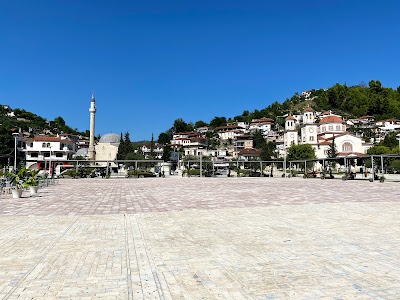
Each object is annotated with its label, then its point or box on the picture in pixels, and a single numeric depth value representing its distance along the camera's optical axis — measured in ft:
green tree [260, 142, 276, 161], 284.67
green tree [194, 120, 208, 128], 563.48
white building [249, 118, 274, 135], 479.17
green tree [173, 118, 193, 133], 512.22
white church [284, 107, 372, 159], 291.99
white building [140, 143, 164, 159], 416.13
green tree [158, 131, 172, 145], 468.34
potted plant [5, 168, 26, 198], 52.34
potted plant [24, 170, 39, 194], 60.35
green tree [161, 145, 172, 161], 298.35
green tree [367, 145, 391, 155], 257.98
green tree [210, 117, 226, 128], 556.51
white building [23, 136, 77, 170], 273.13
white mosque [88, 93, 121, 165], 281.54
